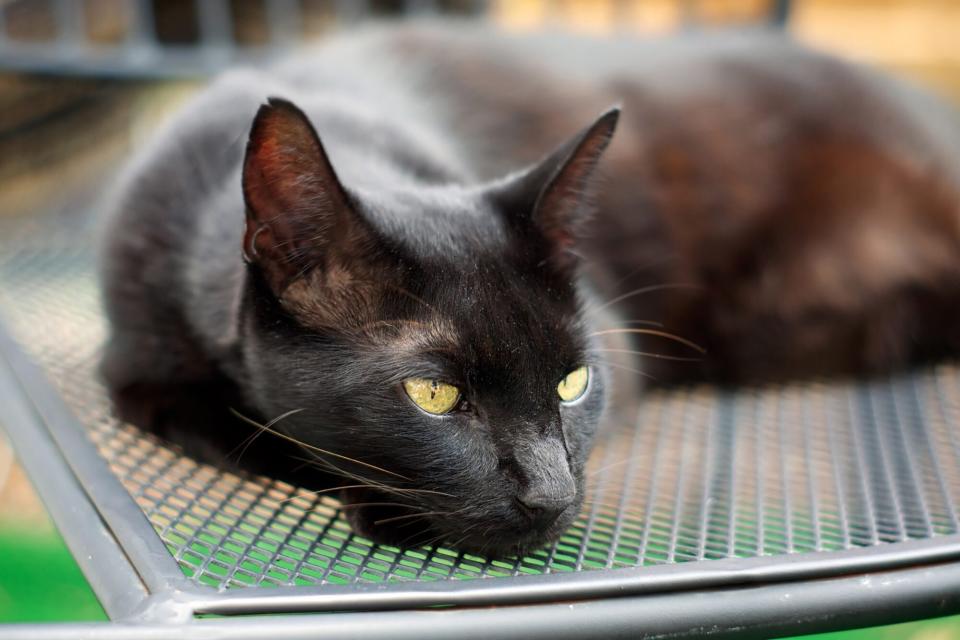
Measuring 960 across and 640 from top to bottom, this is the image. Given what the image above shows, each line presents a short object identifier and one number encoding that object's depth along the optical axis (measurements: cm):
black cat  49
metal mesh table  42
